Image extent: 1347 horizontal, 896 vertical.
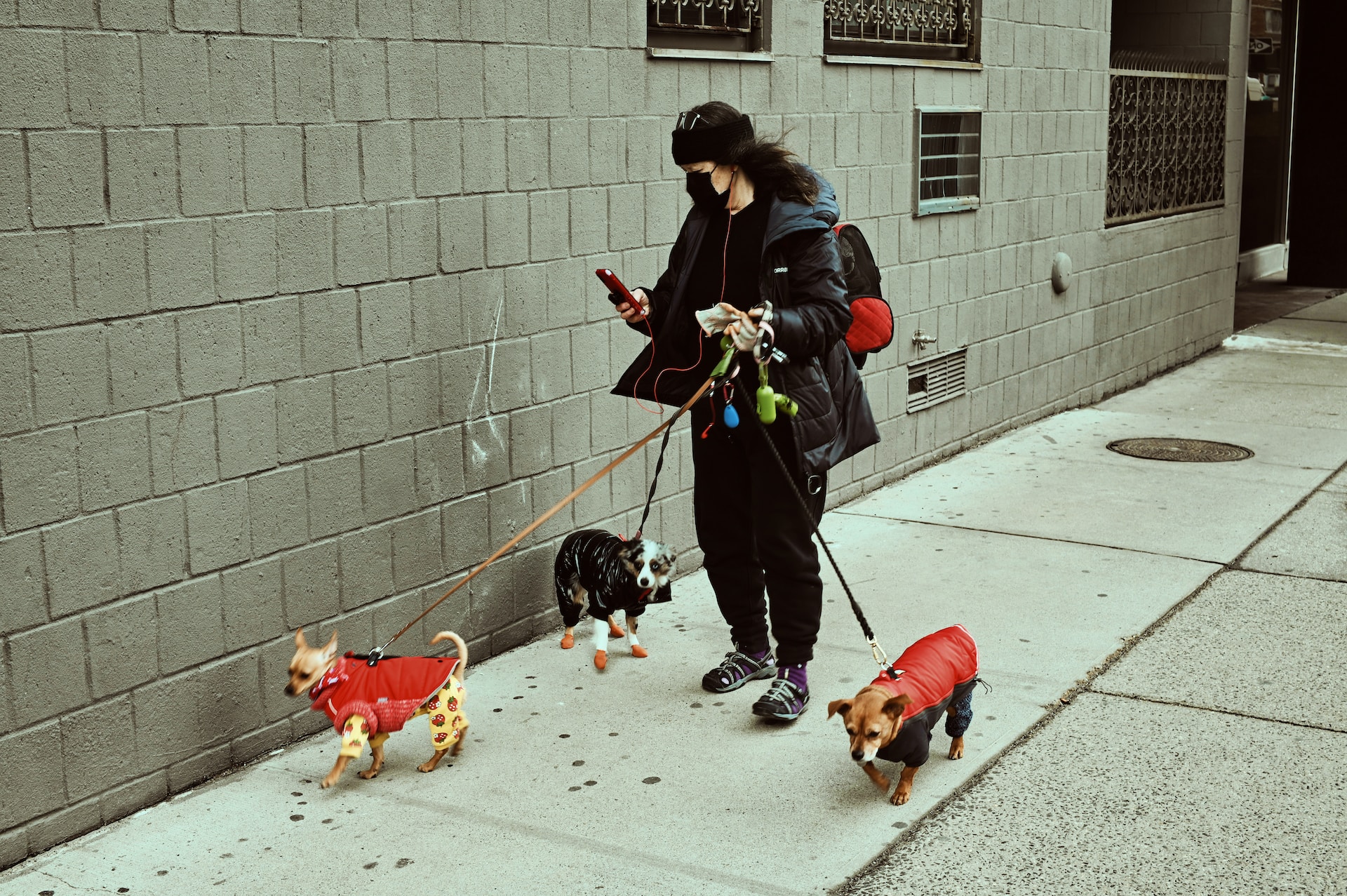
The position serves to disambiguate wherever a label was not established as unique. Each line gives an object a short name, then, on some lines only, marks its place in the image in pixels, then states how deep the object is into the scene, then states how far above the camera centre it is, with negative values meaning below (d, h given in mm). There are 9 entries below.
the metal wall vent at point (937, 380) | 8062 -1093
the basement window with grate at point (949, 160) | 7902 +96
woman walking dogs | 4520 -576
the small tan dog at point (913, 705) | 3908 -1386
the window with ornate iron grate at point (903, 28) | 7281 +764
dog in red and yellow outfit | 4176 -1406
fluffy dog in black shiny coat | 4879 -1299
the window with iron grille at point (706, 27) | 6012 +627
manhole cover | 8312 -1528
